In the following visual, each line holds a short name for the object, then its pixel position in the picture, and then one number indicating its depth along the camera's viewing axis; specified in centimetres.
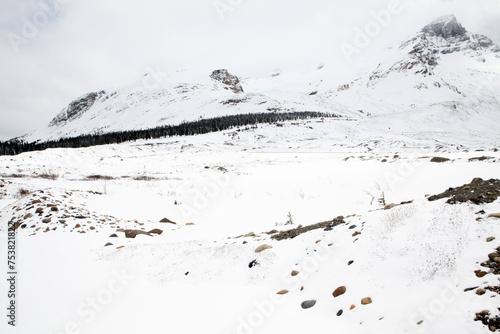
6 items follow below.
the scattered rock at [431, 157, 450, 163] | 1383
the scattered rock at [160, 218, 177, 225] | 1022
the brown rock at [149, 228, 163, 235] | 876
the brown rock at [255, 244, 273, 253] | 539
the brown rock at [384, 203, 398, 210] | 598
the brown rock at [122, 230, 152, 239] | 803
